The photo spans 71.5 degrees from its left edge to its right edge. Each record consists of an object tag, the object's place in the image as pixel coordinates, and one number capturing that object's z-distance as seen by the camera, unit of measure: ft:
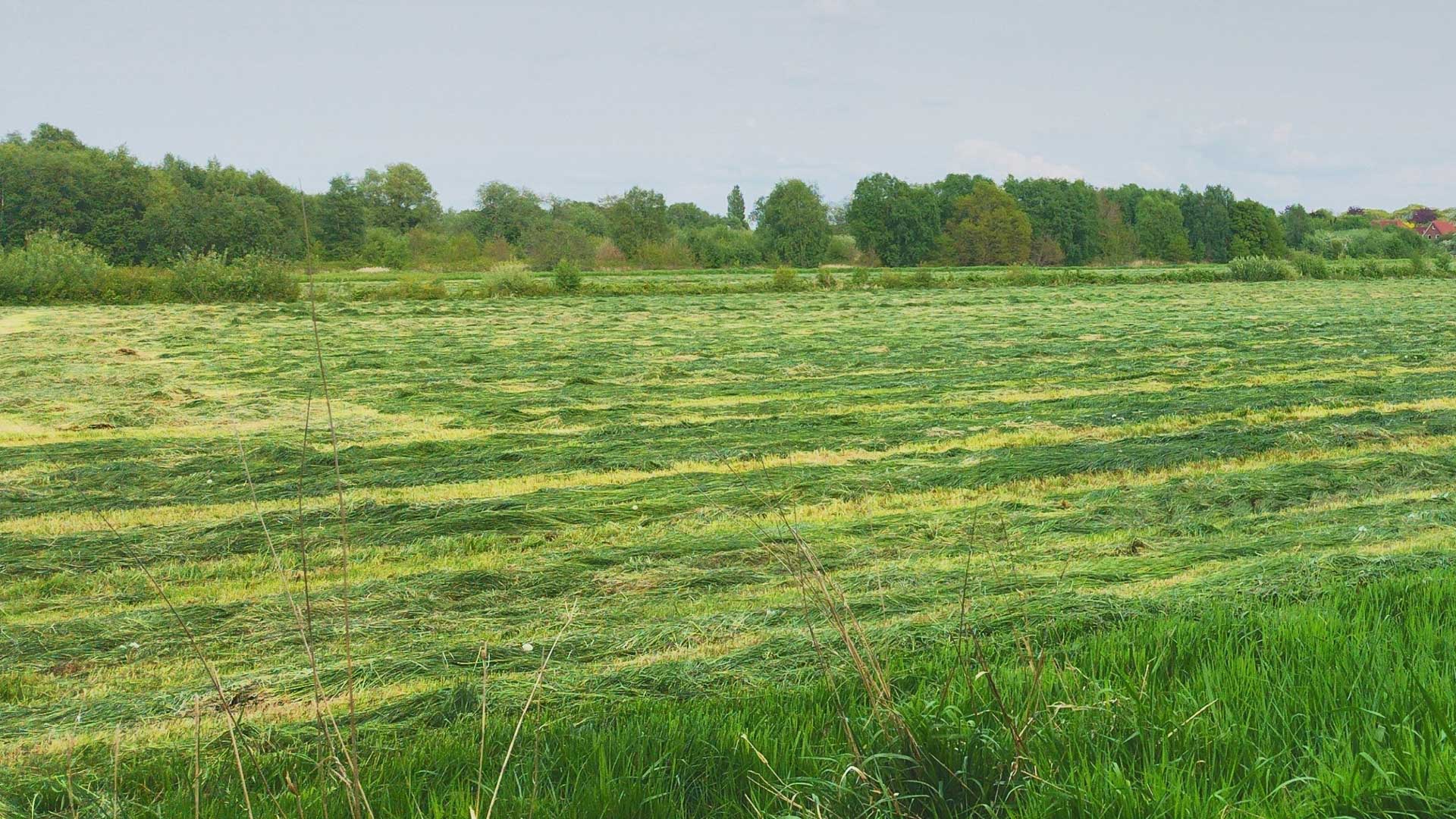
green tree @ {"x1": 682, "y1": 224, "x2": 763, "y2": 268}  212.43
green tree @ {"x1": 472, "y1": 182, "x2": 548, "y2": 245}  233.55
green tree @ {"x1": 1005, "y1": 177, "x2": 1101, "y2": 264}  243.40
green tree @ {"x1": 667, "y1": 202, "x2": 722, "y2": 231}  328.29
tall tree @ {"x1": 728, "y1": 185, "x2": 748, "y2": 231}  338.54
